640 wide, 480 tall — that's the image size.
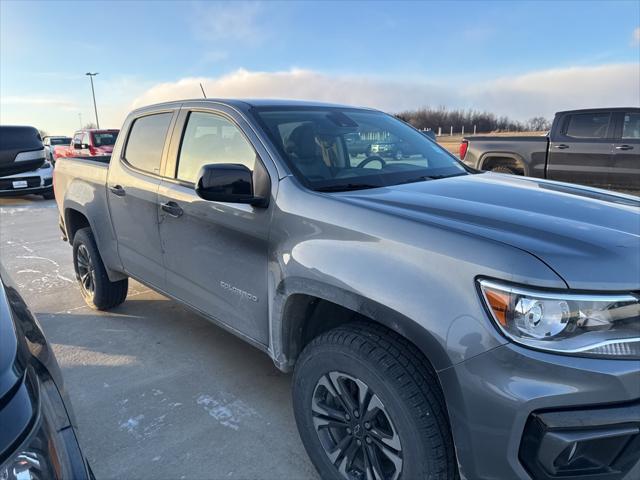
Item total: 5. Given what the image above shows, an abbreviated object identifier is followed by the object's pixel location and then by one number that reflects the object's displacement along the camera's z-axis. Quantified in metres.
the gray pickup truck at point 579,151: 8.89
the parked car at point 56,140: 29.00
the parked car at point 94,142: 16.00
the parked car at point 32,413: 1.06
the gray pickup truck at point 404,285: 1.50
